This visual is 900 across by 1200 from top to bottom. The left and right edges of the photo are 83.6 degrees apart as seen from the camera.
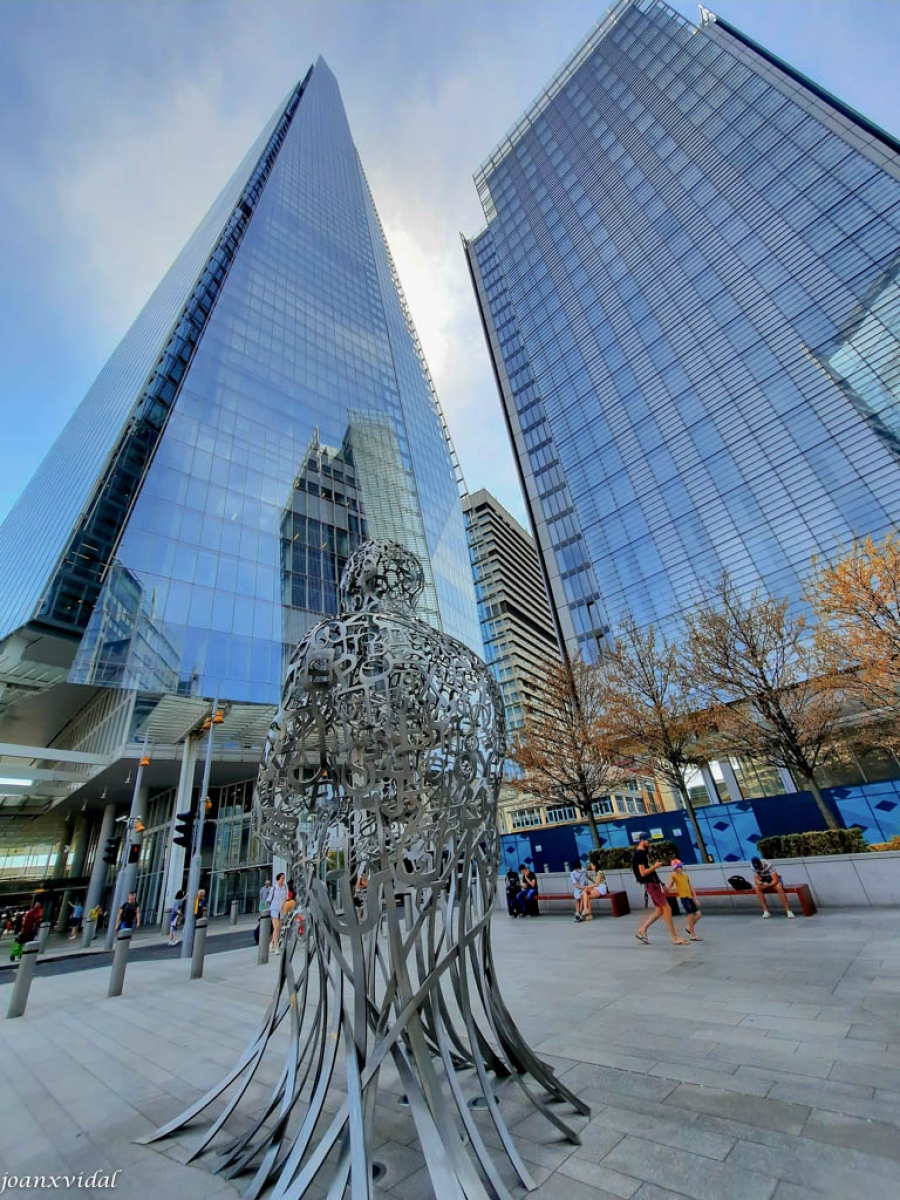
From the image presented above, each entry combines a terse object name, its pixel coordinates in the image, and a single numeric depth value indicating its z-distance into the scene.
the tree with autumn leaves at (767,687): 13.74
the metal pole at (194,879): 13.50
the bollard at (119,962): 8.94
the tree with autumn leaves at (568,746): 17.39
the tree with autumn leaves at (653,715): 15.79
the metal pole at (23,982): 8.03
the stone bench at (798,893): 9.45
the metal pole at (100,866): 24.84
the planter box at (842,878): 9.23
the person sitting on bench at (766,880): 9.55
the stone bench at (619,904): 12.14
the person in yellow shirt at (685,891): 8.78
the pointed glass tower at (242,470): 24.05
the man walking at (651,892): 8.24
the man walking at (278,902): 12.38
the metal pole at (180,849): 21.45
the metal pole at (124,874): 17.48
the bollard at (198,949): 10.02
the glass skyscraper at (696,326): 24.83
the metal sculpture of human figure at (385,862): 2.85
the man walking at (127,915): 16.64
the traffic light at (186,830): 13.54
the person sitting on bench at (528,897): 13.95
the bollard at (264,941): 11.39
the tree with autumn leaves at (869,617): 11.27
